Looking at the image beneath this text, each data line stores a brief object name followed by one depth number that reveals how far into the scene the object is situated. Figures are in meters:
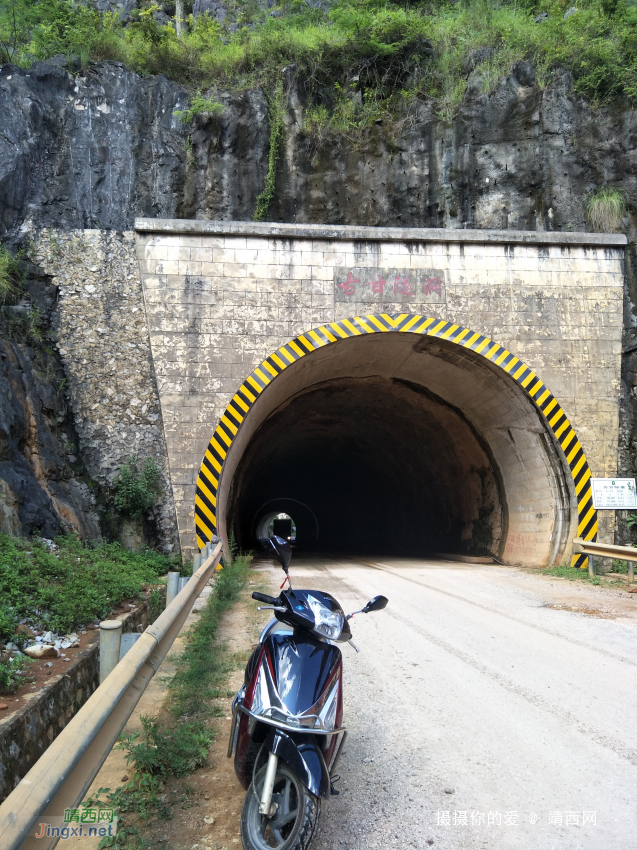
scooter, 2.14
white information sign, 9.64
